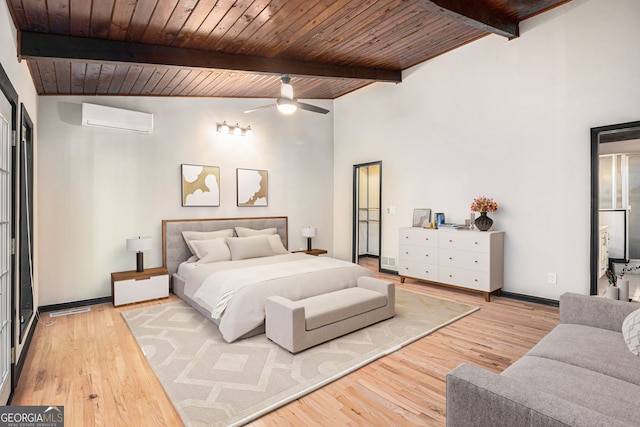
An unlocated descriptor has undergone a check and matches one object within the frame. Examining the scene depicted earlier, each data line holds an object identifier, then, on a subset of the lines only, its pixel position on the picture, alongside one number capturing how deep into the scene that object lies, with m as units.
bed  3.25
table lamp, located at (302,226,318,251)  6.29
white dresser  4.46
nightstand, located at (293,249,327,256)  6.30
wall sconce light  5.45
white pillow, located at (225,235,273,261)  4.83
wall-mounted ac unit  4.22
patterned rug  2.20
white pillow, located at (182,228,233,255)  4.94
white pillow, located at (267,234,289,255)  5.36
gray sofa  1.18
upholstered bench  2.89
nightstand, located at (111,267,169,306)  4.25
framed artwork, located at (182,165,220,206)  5.13
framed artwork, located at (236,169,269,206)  5.72
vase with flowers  4.56
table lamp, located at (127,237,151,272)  4.38
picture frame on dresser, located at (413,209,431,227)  5.41
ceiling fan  3.96
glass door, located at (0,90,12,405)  2.11
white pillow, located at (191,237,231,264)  4.63
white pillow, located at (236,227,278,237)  5.41
